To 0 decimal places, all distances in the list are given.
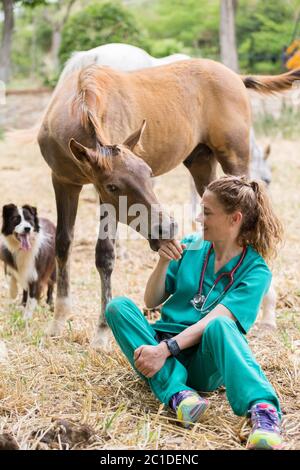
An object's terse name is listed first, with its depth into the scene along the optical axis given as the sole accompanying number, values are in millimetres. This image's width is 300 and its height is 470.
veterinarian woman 2686
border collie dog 5023
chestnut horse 3357
